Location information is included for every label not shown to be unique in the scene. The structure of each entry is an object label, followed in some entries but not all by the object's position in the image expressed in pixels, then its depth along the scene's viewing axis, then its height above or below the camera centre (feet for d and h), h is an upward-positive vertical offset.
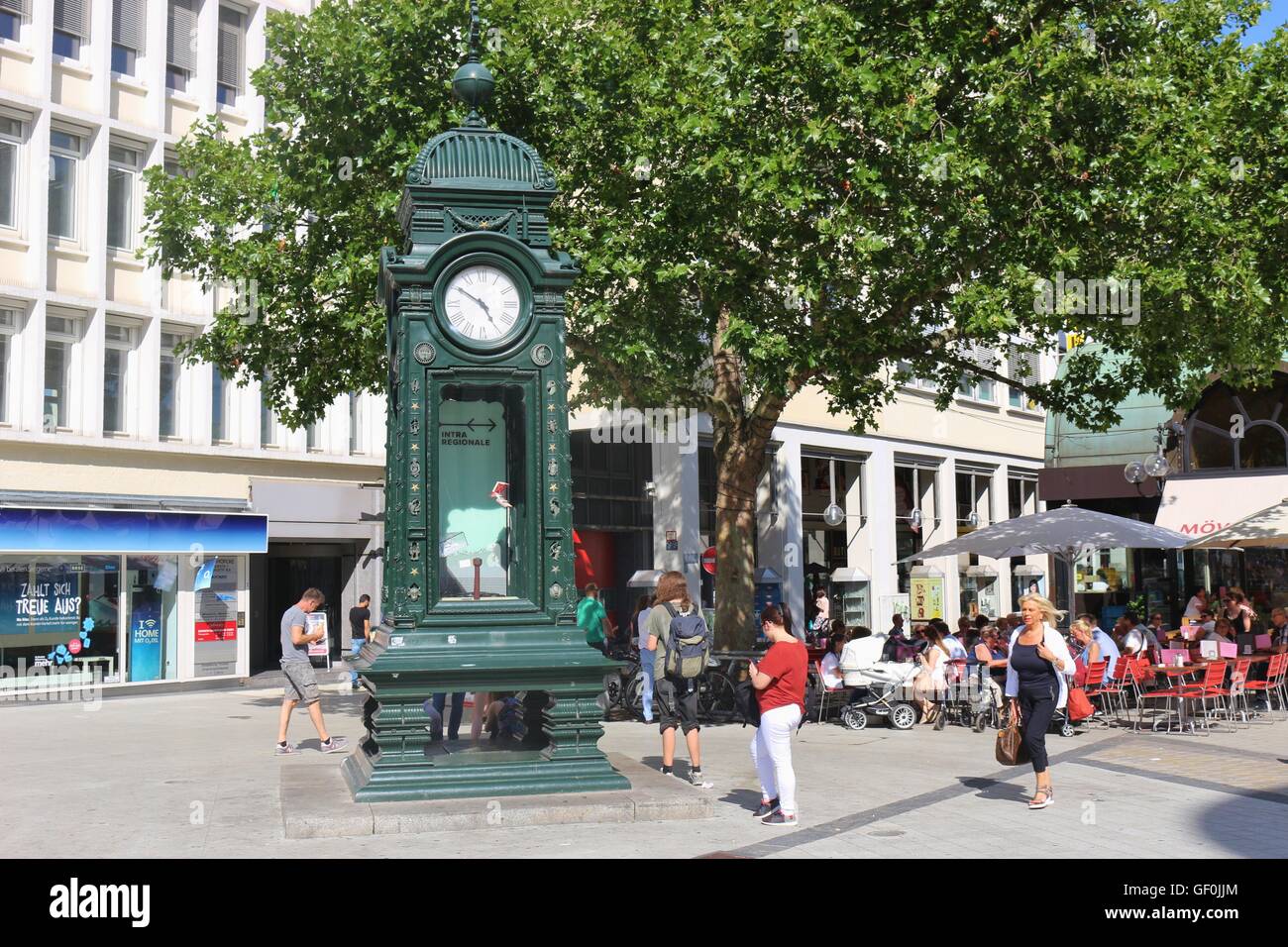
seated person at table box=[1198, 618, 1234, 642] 64.80 -2.75
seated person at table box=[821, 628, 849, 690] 57.77 -3.94
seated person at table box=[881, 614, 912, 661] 62.03 -3.08
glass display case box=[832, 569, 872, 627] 105.81 -1.79
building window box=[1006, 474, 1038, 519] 134.41 +7.79
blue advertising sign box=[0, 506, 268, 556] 75.72 +3.27
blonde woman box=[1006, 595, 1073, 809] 34.91 -2.57
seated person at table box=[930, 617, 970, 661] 58.03 -2.91
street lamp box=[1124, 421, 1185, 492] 87.92 +6.73
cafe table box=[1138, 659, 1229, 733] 55.75 -4.26
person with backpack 38.88 -2.72
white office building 77.66 +10.96
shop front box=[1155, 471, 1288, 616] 89.10 +3.90
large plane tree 46.88 +14.40
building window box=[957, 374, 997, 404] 125.90 +17.11
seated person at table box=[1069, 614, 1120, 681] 57.47 -2.91
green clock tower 33.19 +2.31
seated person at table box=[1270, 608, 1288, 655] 68.35 -2.75
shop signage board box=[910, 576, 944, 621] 111.14 -1.82
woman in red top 32.32 -3.19
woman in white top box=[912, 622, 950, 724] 56.80 -3.77
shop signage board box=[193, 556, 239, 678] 86.33 -2.28
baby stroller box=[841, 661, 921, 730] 56.90 -4.92
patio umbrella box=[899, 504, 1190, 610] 62.39 +1.77
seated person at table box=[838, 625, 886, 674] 57.31 -3.13
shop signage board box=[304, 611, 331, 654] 89.93 -3.98
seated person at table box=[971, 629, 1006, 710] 55.72 -4.48
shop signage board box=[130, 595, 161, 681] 82.99 -3.23
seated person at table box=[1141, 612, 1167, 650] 62.49 -2.80
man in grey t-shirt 46.75 -2.77
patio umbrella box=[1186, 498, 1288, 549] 67.15 +1.99
